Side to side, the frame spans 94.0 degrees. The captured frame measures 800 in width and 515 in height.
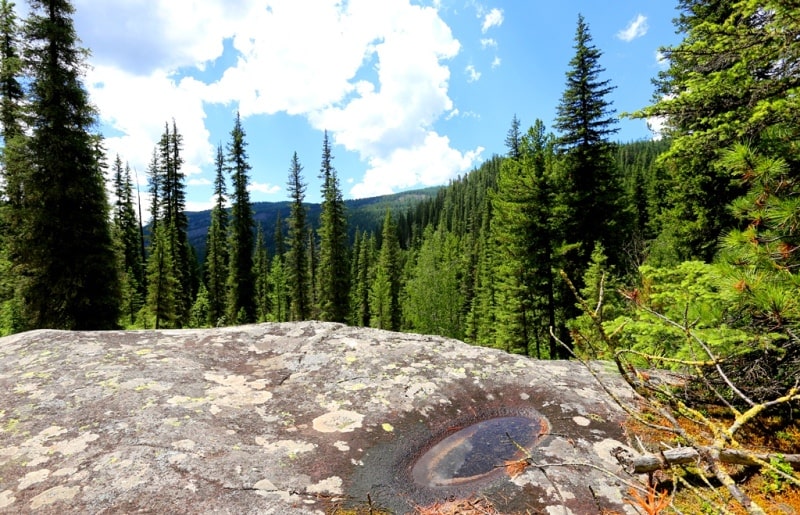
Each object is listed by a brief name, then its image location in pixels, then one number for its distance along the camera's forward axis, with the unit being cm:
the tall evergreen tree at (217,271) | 3206
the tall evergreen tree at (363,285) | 4921
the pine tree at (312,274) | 3350
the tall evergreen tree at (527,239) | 1589
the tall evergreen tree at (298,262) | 3212
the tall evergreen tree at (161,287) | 2739
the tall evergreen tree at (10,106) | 1290
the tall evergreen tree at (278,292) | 5293
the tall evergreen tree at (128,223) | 3972
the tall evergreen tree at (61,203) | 1295
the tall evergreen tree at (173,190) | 3531
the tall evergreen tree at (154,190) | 3894
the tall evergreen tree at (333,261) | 3146
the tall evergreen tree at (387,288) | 4266
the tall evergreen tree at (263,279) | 4341
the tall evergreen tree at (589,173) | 1614
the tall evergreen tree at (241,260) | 2939
